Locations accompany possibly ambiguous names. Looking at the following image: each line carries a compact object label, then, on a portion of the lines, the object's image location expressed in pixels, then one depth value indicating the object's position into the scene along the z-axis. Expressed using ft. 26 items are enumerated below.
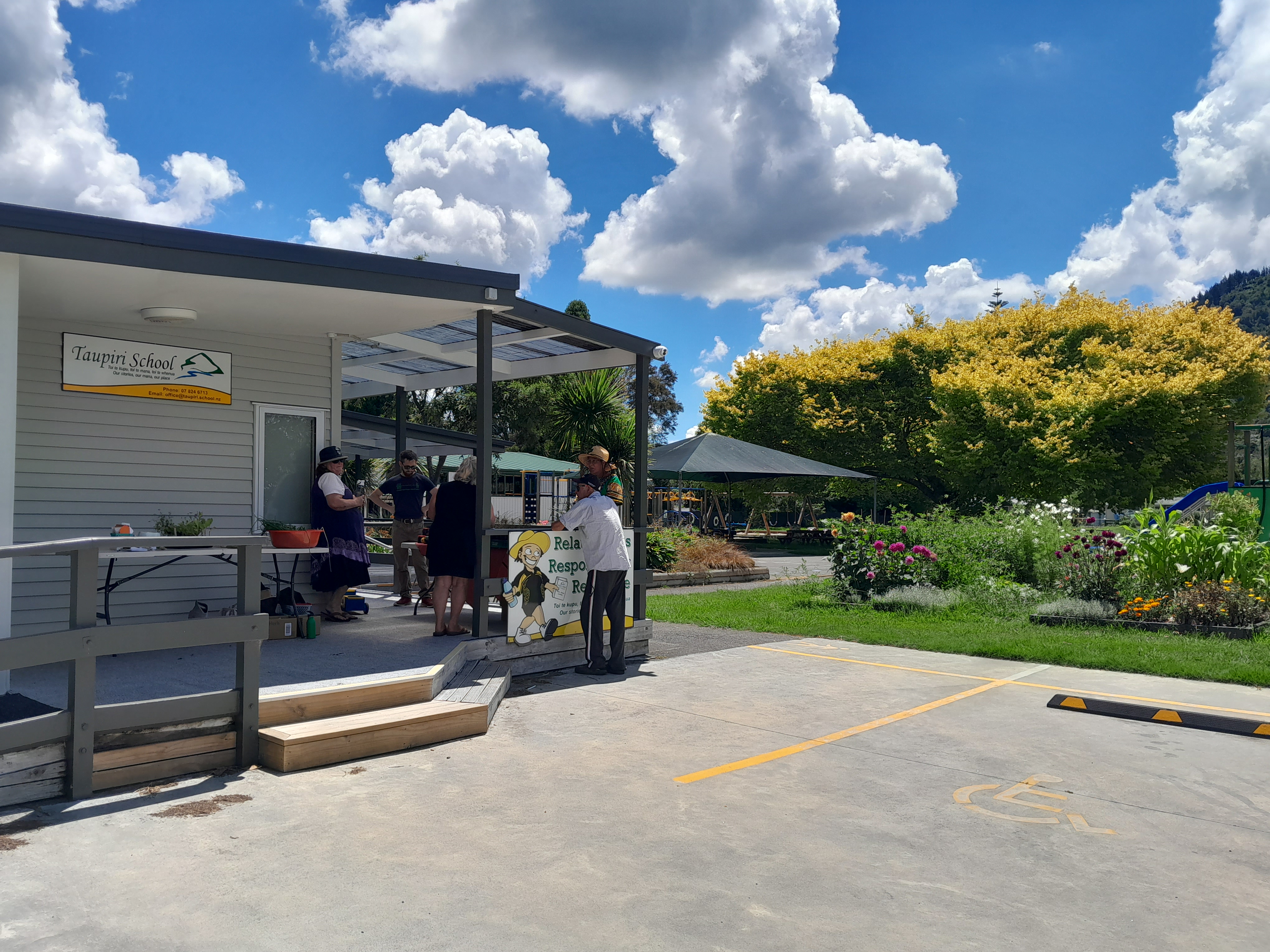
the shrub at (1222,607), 31.94
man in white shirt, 25.91
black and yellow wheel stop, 20.16
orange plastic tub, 25.68
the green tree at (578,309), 125.08
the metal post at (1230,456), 48.65
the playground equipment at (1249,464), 48.19
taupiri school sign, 26.23
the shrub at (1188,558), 33.35
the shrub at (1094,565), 36.27
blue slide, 67.21
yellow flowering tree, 86.58
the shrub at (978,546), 42.24
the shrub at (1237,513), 42.45
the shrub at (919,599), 39.01
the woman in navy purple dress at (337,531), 28.09
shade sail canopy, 73.15
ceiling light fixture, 25.29
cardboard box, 26.21
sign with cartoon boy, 25.84
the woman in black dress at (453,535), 26.35
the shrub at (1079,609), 34.63
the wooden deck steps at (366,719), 16.90
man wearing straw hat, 26.04
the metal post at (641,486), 30.12
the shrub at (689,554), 55.52
